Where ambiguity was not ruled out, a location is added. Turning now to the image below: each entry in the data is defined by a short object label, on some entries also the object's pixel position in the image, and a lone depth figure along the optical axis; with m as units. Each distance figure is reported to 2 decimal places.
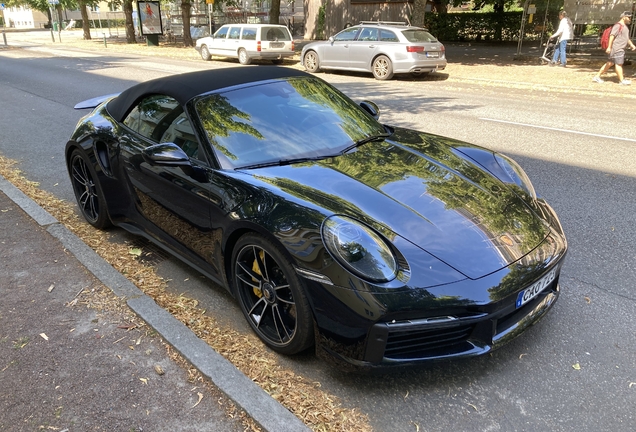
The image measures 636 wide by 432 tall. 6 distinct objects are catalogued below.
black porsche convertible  2.43
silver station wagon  14.60
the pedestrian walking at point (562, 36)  16.64
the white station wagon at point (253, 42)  20.31
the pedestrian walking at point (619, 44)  13.32
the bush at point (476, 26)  31.94
